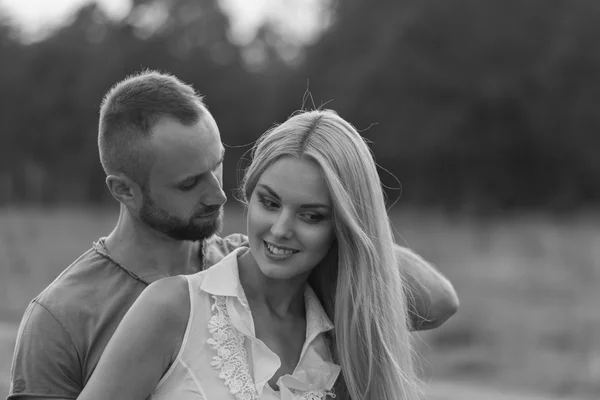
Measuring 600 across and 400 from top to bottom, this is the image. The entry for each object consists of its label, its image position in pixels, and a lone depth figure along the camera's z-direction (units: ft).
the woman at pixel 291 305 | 8.11
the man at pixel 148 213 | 9.35
